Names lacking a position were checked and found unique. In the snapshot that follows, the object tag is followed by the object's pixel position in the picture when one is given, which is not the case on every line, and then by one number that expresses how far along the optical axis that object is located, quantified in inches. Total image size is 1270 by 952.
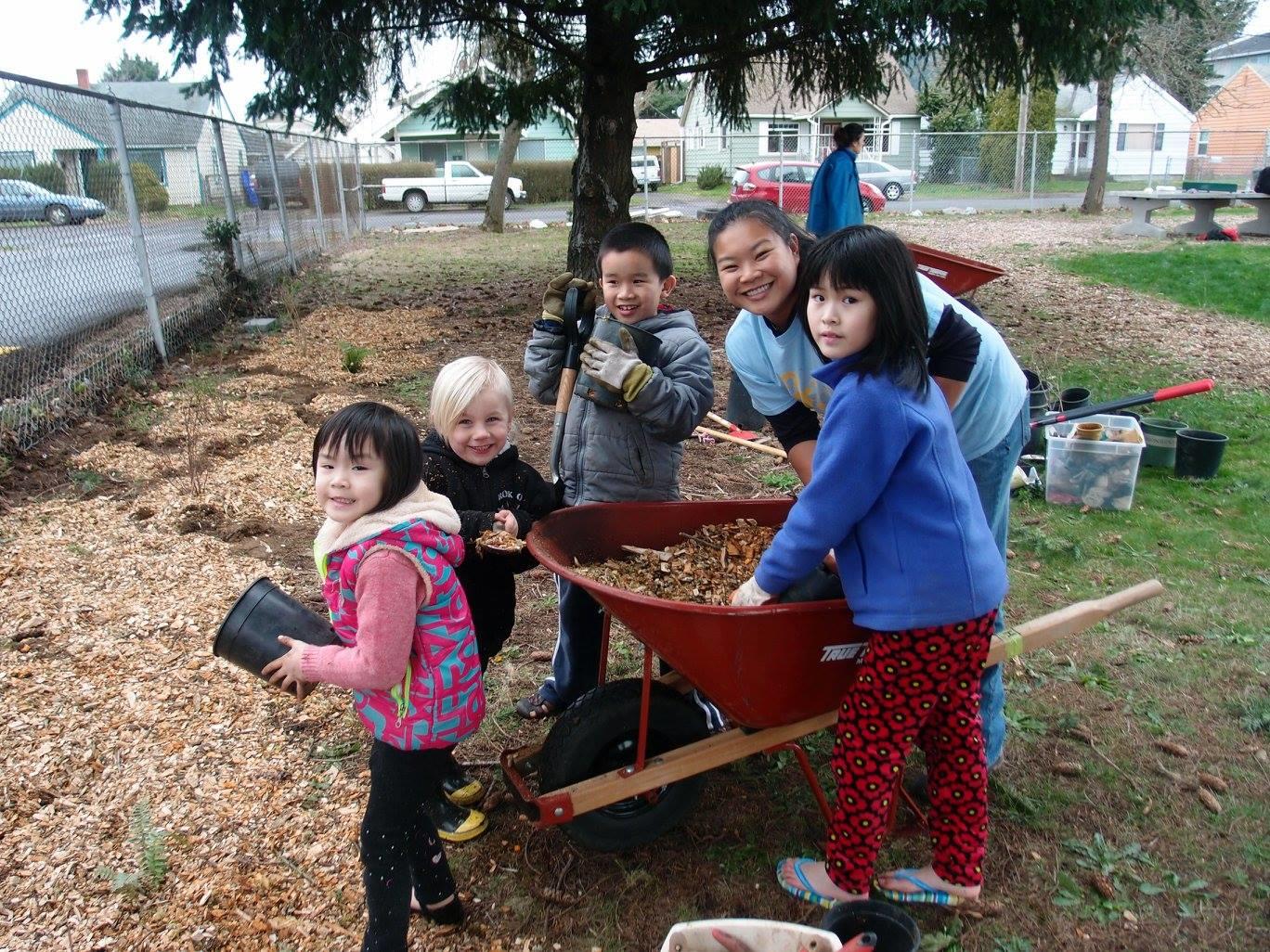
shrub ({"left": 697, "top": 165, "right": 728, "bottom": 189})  1310.3
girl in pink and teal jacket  72.7
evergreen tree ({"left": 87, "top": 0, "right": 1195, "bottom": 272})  298.4
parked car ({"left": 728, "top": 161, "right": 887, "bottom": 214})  863.1
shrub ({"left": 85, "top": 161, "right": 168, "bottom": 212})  268.7
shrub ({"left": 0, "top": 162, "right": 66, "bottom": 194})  231.0
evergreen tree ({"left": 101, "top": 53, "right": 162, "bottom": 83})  3404.8
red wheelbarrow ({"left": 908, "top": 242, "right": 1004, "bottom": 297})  171.9
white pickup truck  1150.3
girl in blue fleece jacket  74.5
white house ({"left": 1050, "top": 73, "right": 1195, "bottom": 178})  1453.0
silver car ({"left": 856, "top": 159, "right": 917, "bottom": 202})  1018.7
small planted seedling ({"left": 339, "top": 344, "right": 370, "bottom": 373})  286.7
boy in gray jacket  94.0
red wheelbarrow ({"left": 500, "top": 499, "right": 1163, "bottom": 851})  79.7
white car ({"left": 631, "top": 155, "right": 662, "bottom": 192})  1269.7
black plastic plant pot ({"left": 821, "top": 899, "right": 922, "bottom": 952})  77.4
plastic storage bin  186.7
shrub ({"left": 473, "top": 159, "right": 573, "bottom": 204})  1252.5
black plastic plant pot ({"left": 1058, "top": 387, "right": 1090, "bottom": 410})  230.4
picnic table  618.5
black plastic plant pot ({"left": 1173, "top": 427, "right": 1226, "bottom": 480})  202.1
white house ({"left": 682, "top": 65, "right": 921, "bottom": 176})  1290.6
